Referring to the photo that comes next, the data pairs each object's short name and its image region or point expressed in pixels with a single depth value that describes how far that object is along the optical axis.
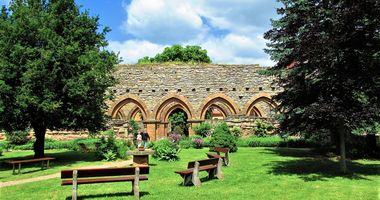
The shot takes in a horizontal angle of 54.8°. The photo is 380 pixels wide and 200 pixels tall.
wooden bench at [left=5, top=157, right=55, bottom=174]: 12.23
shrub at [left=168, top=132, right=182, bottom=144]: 21.34
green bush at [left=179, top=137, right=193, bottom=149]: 20.48
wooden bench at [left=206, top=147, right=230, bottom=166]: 12.62
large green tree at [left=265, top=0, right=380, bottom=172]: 9.79
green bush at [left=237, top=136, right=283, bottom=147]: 21.02
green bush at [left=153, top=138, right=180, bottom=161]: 14.34
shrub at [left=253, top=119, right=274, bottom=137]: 23.70
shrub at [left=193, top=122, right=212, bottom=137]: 24.08
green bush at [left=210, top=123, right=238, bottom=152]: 17.00
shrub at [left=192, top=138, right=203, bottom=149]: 20.38
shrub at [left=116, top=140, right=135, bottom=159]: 16.12
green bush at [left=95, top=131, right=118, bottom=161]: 15.68
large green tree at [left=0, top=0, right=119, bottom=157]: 13.81
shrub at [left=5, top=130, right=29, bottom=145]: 24.39
